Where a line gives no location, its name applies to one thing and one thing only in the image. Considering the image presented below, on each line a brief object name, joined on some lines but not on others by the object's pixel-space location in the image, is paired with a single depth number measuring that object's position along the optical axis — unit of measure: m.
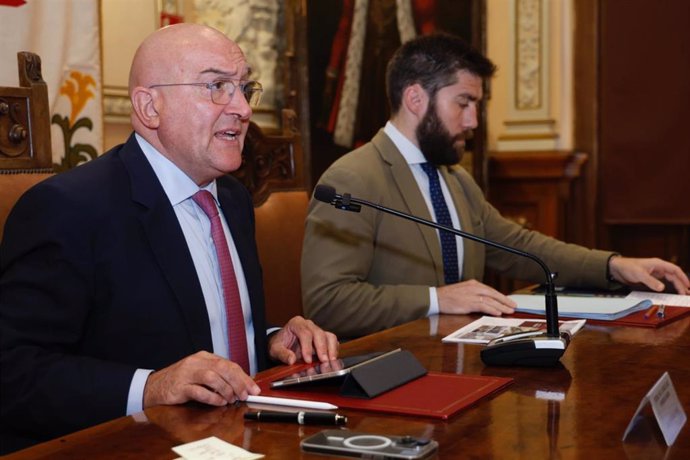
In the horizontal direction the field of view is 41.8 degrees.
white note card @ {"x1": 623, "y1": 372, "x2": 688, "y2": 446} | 1.27
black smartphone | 1.18
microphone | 1.74
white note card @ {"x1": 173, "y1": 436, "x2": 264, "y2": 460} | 1.20
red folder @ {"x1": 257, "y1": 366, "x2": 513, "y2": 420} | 1.43
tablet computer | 1.56
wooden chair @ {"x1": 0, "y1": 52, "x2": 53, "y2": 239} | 2.05
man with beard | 2.67
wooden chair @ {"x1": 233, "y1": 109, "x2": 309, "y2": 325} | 2.84
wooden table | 1.24
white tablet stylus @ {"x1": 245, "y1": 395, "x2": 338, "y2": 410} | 1.46
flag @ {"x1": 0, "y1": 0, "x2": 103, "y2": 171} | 2.78
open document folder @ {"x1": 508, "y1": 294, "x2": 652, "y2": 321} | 2.36
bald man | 1.65
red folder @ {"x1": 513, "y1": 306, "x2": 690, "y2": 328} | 2.27
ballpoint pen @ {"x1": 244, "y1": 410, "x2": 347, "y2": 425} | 1.38
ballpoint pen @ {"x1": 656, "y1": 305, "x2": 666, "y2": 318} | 2.35
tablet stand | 1.51
